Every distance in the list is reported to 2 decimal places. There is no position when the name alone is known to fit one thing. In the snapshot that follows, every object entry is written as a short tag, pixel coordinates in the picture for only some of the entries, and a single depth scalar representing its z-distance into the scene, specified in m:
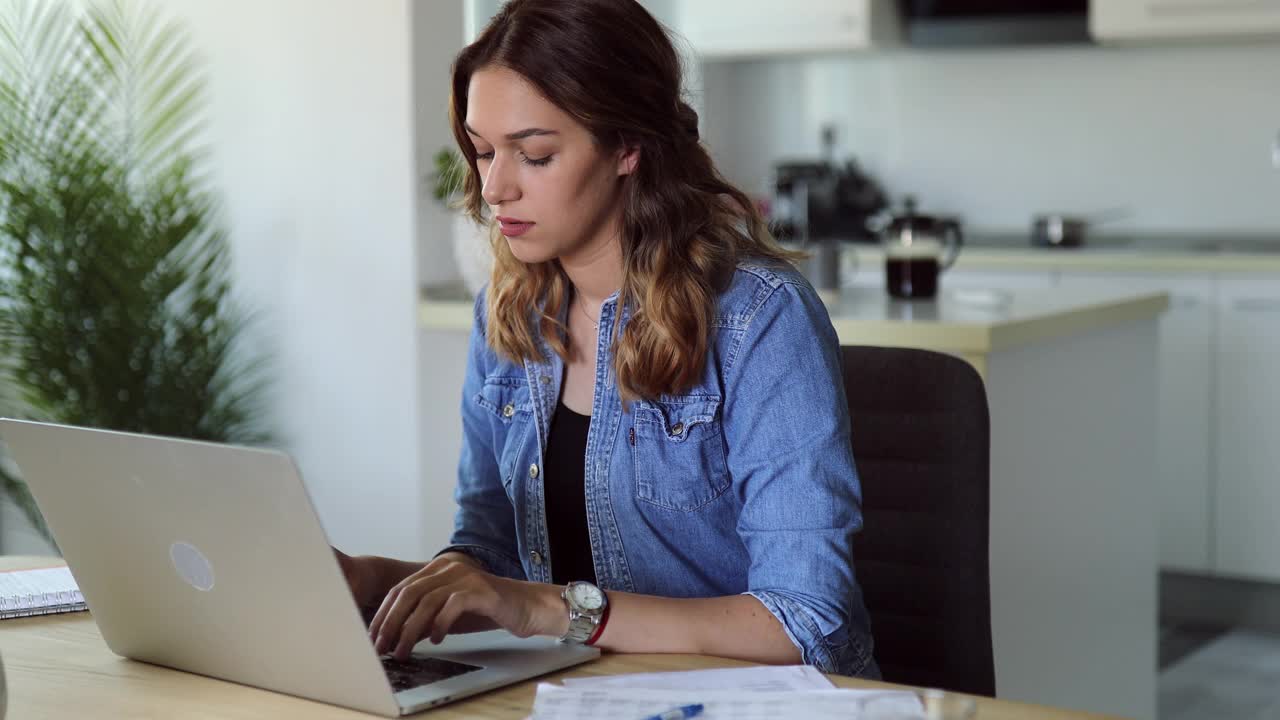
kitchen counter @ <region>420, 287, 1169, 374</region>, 2.46
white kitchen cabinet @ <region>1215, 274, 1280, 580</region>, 4.07
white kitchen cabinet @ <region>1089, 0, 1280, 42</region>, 4.22
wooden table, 1.10
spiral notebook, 1.43
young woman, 1.35
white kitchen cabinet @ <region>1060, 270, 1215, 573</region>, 4.16
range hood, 4.57
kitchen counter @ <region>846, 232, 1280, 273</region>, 4.09
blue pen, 1.02
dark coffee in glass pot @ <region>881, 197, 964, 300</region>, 3.01
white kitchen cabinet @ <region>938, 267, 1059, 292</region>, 4.40
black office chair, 1.59
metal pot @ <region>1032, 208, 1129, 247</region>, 4.56
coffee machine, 5.04
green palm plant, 3.24
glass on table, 1.02
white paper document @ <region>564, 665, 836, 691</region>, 1.12
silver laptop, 1.03
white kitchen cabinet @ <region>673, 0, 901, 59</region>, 4.81
